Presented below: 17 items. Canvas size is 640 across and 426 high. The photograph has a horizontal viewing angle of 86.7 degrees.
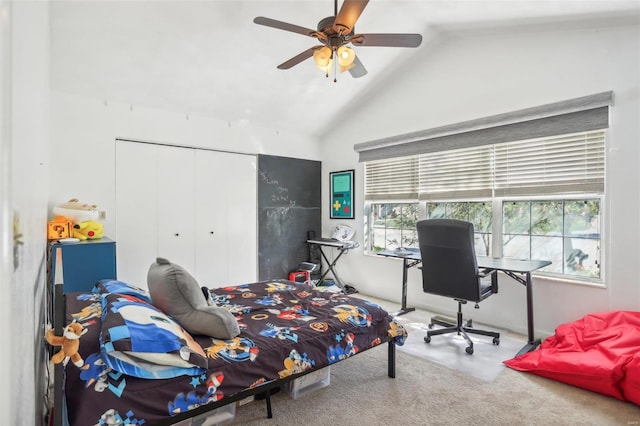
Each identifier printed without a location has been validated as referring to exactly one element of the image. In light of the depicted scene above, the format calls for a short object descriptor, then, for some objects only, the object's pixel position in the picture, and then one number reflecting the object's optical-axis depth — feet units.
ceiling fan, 7.33
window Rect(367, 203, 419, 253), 14.94
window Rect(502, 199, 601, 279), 10.11
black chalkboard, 16.39
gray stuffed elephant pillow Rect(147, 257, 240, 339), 6.07
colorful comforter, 4.50
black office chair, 9.34
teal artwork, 17.10
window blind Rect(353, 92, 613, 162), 9.65
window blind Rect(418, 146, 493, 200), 12.21
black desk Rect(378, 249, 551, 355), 9.59
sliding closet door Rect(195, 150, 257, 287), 14.48
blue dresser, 9.25
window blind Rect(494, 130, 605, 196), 9.86
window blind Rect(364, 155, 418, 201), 14.57
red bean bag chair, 7.14
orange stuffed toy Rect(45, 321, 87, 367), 3.41
